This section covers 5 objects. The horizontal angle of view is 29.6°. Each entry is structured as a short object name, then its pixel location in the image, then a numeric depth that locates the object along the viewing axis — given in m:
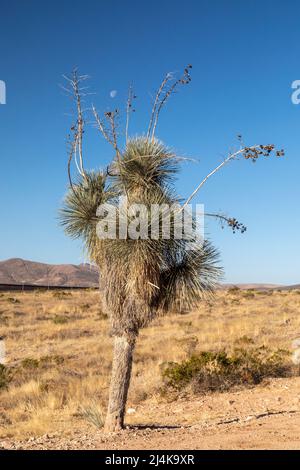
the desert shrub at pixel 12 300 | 35.43
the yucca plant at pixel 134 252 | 8.31
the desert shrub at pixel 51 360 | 16.39
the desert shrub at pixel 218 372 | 13.01
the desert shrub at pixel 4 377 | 13.94
